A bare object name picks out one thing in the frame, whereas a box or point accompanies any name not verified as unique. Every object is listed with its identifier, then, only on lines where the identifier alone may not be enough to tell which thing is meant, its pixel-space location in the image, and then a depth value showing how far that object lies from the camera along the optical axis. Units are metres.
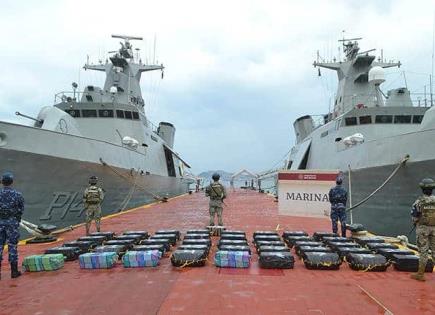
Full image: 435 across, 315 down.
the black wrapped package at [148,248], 7.07
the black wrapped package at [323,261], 6.33
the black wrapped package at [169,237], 8.20
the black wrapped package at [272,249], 6.93
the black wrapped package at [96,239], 8.05
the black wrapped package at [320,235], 8.54
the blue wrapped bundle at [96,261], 6.41
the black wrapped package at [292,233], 8.77
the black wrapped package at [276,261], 6.41
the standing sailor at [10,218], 6.12
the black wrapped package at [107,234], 8.55
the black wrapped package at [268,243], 7.53
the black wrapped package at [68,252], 7.03
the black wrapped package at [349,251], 6.83
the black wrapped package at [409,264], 6.25
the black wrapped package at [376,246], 7.31
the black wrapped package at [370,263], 6.22
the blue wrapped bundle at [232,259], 6.40
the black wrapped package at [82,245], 7.51
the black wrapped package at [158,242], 7.62
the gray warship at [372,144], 11.82
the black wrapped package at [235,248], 6.93
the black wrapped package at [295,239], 8.07
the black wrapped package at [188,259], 6.46
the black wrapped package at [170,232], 8.84
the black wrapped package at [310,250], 6.92
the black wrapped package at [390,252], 6.68
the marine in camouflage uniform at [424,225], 5.74
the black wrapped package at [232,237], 8.17
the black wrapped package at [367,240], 7.87
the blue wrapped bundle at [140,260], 6.44
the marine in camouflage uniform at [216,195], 10.11
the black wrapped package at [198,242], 7.55
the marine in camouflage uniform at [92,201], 9.80
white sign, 11.14
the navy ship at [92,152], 12.43
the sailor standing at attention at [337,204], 9.53
